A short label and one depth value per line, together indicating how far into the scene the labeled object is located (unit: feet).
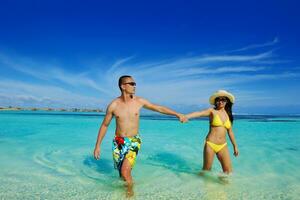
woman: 14.23
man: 12.43
